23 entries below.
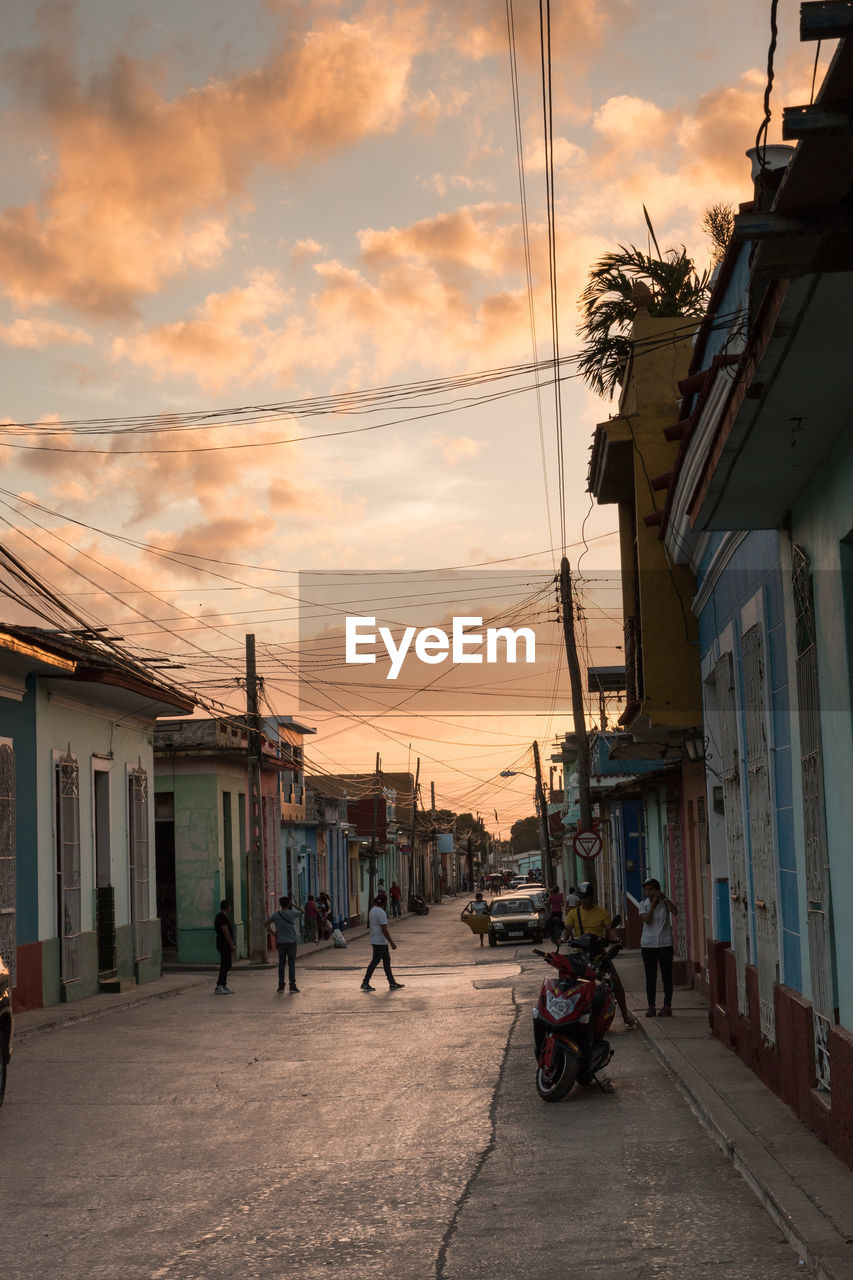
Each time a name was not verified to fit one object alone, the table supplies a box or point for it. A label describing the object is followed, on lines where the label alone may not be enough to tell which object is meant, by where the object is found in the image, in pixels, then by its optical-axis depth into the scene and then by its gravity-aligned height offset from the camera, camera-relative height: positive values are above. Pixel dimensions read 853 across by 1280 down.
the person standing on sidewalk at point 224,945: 24.81 -2.16
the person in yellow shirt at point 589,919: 16.27 -1.30
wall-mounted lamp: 18.03 +0.60
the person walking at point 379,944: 24.08 -2.18
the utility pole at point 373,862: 63.57 -2.26
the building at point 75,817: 20.42 +0.06
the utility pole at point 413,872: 94.51 -4.24
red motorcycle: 11.41 -1.77
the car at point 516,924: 41.50 -3.33
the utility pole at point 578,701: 30.92 +2.07
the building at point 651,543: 16.77 +2.98
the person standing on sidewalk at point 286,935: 24.58 -2.02
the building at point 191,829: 37.50 -0.32
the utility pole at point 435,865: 116.56 -4.92
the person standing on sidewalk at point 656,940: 17.08 -1.65
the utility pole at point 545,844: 64.21 -1.82
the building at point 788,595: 5.59 +1.34
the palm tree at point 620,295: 20.48 +6.91
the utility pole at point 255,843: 33.81 -0.67
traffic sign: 27.02 -0.78
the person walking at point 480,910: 43.81 -3.21
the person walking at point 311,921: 47.03 -3.45
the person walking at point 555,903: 42.39 -2.95
